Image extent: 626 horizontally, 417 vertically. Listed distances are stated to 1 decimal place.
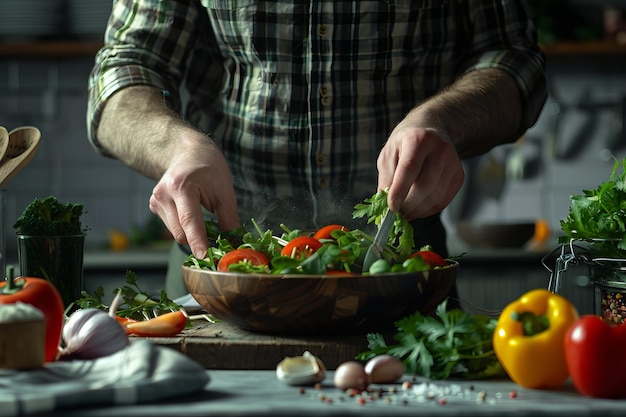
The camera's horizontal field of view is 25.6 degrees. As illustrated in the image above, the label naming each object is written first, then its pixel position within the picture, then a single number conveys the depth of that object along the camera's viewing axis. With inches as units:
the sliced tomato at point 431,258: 60.2
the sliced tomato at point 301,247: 59.7
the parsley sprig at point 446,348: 53.6
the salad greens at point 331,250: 57.4
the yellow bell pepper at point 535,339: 51.3
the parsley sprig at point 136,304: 63.4
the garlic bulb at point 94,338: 53.2
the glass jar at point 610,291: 58.5
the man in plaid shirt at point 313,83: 75.9
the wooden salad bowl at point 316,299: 56.1
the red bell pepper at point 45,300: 53.2
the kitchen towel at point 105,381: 47.8
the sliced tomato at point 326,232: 63.6
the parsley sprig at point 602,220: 60.3
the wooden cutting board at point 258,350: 56.6
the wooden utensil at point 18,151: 64.1
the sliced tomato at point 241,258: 59.4
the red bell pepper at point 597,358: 49.7
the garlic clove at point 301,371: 51.8
